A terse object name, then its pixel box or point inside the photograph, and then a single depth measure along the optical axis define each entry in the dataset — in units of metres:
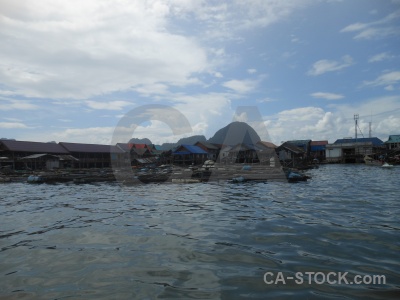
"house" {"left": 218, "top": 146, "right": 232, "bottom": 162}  62.31
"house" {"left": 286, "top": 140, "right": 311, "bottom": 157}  66.19
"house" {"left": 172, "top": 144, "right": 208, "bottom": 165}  57.38
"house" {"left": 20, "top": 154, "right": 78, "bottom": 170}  44.75
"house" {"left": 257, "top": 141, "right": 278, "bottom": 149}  68.69
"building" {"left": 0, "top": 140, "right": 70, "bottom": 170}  44.19
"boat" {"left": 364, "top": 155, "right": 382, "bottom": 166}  49.28
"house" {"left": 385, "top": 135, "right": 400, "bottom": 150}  64.02
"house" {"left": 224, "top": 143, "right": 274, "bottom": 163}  57.16
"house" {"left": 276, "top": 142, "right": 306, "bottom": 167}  50.02
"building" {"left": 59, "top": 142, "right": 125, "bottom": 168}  53.75
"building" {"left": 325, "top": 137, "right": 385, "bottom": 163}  61.38
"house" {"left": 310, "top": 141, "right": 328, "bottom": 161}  71.69
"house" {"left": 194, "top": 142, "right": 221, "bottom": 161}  62.59
